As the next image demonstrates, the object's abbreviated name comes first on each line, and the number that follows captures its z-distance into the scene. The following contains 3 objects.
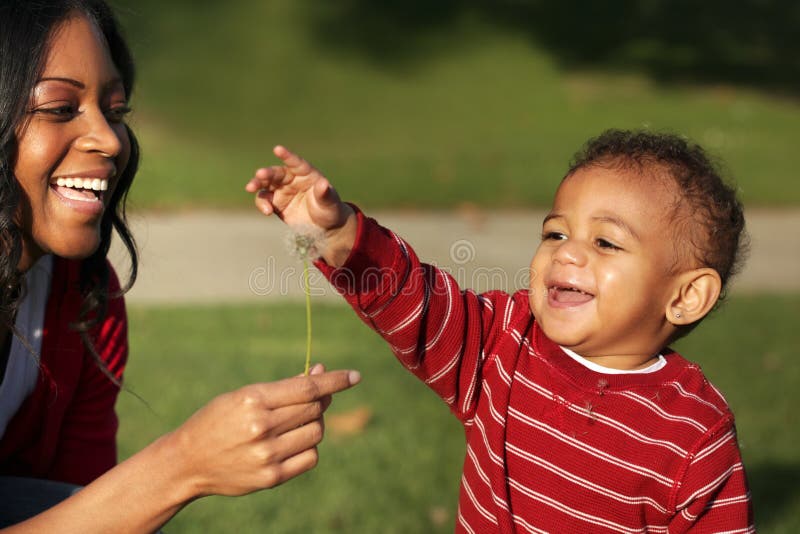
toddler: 2.19
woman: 1.94
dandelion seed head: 2.08
